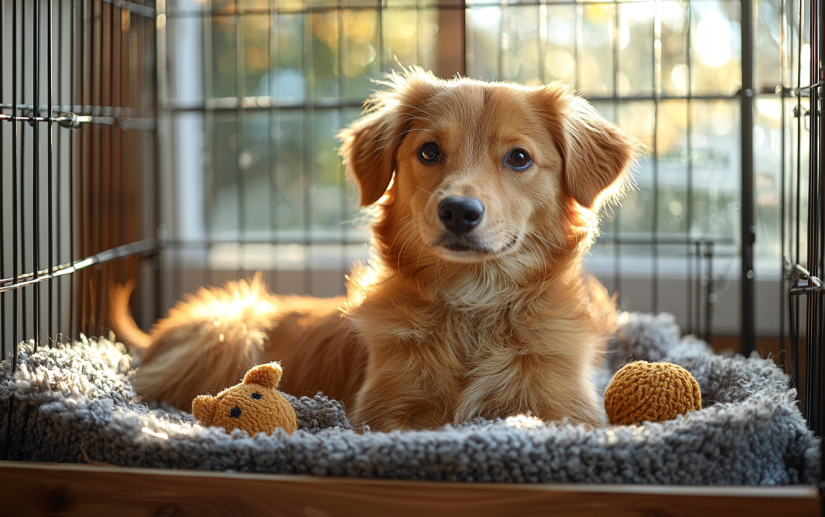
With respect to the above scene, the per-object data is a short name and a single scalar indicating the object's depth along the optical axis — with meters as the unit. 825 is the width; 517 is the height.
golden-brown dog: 1.01
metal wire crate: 1.38
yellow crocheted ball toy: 0.98
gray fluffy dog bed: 0.88
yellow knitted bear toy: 0.96
